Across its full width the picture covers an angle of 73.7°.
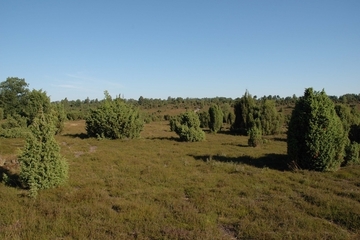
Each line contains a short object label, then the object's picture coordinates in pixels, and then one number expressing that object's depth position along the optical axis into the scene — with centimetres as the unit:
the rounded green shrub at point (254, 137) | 1930
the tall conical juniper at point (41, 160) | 767
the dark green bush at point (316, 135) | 998
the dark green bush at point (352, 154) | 1129
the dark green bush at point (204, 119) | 4158
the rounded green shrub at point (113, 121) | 2228
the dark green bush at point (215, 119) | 3788
